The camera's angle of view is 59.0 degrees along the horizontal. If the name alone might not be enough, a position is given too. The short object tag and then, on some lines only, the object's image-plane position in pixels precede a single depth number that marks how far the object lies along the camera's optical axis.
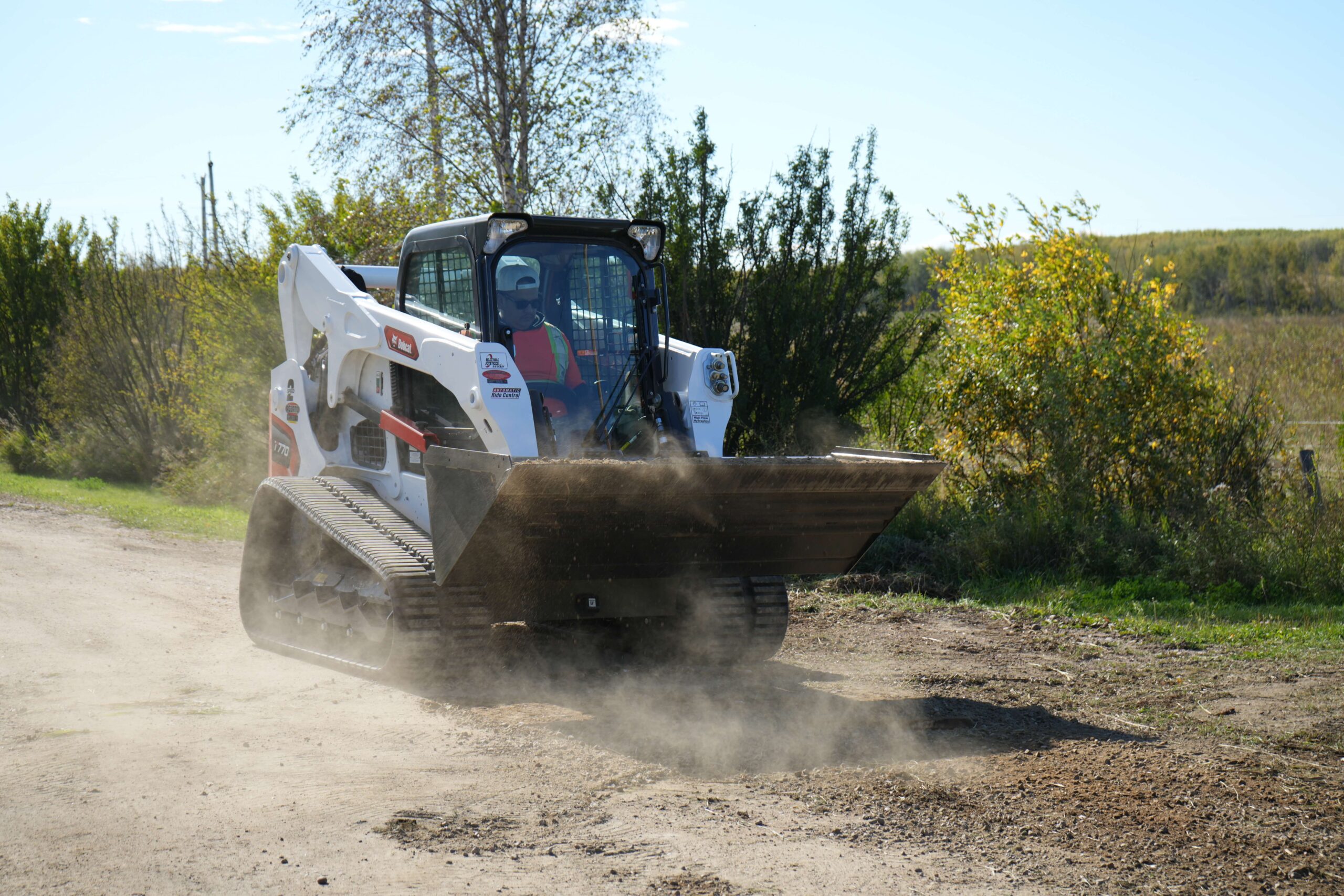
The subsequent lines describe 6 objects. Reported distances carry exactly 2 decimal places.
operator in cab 7.01
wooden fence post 10.09
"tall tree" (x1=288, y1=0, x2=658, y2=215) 15.38
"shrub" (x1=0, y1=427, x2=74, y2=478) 23.78
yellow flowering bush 10.98
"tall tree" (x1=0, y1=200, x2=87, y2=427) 27.17
